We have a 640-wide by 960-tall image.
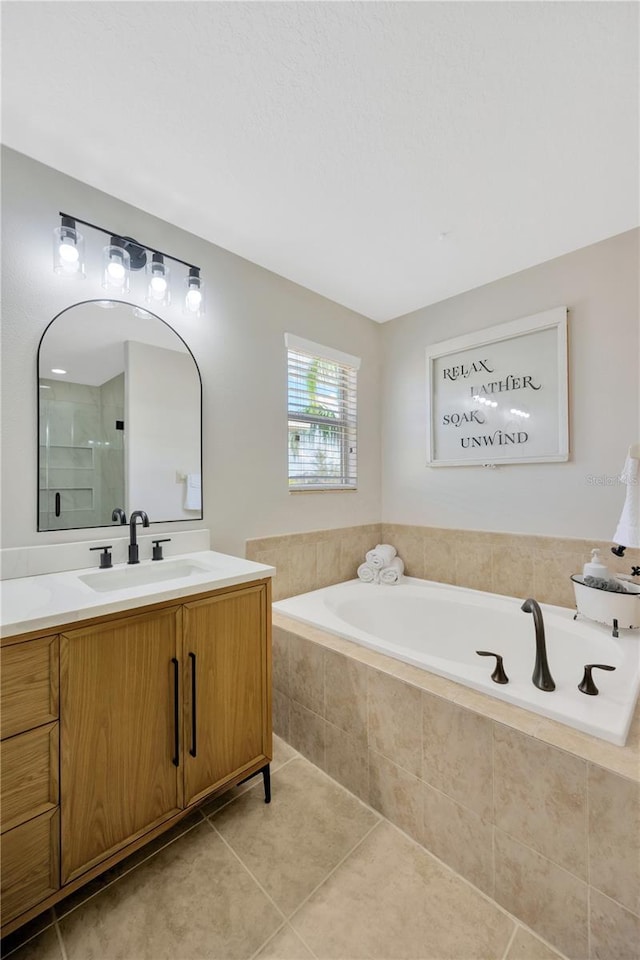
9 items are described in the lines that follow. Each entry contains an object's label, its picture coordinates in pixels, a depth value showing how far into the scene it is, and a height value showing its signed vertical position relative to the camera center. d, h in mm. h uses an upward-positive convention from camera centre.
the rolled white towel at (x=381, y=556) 2721 -516
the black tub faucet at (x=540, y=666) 1312 -635
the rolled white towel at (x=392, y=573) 2641 -621
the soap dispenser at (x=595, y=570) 1851 -422
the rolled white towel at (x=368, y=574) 2695 -634
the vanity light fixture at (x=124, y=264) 1518 +950
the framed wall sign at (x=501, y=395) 2188 +541
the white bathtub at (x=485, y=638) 1229 -712
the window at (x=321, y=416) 2479 +452
